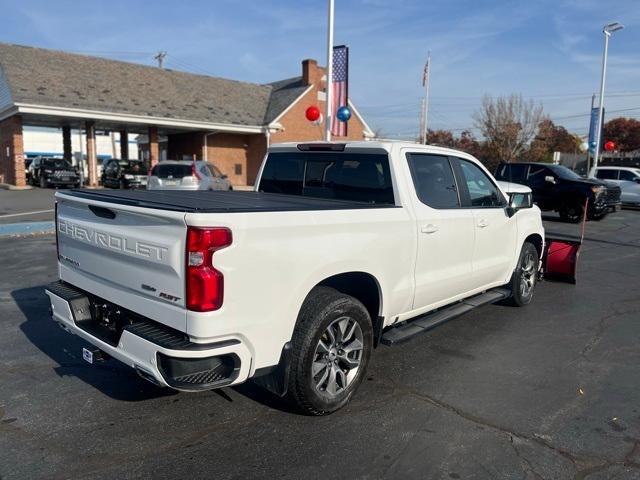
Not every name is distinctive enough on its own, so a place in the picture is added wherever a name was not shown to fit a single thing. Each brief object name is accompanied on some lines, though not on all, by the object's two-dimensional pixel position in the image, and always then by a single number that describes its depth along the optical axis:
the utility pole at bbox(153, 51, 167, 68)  57.94
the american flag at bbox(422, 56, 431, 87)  33.62
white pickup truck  2.93
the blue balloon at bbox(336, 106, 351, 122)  17.14
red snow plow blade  7.84
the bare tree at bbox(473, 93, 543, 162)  41.03
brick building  24.34
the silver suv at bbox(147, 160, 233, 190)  17.17
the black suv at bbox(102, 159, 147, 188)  25.27
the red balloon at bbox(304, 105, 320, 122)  16.64
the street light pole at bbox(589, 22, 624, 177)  30.20
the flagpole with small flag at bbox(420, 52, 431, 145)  33.42
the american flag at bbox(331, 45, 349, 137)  17.86
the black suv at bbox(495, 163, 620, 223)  16.36
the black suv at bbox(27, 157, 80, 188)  25.83
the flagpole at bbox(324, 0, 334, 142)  16.94
